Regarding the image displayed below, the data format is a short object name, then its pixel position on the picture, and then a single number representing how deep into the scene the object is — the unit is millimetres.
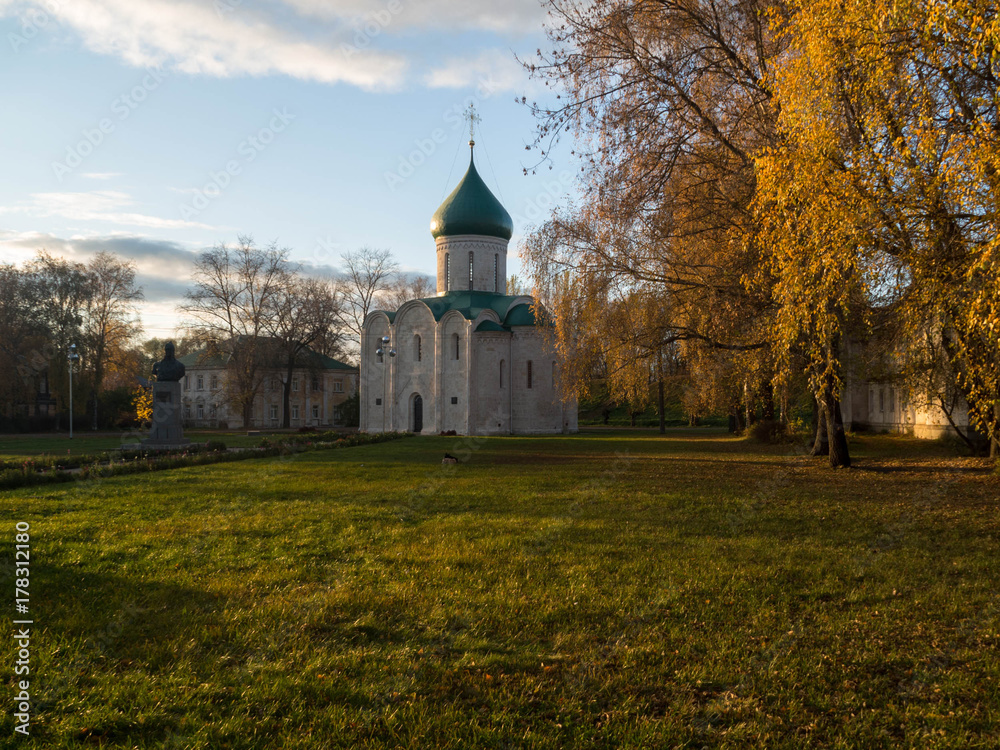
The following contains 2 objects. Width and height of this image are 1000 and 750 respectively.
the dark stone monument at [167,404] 22000
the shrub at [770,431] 27719
